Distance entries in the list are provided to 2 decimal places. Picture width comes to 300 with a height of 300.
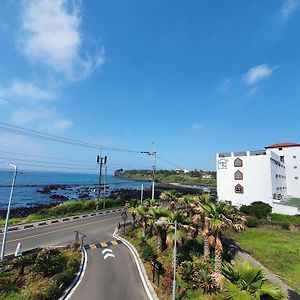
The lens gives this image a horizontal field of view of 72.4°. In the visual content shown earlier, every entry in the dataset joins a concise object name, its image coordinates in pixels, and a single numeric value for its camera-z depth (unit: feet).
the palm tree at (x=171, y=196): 90.90
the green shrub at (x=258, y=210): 115.32
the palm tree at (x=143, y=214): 77.79
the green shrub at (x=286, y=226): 103.82
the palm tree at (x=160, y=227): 65.69
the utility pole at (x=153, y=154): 134.21
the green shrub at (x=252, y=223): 106.34
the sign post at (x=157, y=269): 52.79
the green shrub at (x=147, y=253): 63.64
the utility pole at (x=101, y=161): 148.64
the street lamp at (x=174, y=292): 40.57
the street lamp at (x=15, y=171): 63.98
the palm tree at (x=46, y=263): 53.64
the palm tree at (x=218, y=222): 49.98
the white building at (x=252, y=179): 124.93
